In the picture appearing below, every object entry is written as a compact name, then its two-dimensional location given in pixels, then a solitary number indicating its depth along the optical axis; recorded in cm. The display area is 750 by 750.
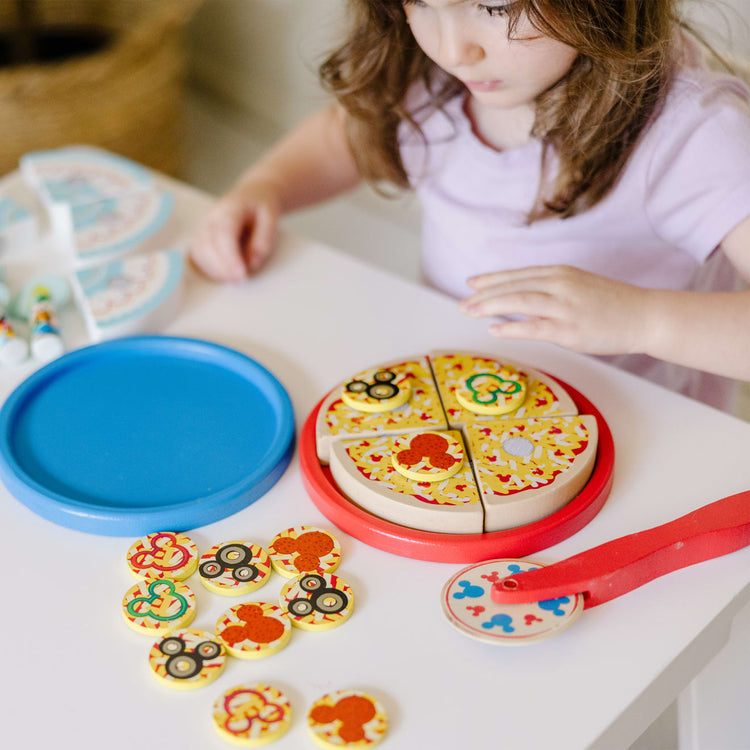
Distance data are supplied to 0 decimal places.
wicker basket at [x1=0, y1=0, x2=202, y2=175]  142
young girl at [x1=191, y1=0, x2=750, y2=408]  67
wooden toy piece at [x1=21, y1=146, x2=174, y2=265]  86
